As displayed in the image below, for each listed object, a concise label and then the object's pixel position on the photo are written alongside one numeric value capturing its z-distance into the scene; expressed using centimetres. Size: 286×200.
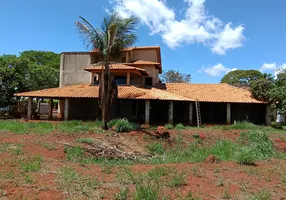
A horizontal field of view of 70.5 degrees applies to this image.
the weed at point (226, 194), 453
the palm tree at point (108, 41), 1263
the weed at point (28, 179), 475
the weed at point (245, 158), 683
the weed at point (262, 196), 447
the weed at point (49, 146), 843
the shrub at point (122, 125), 1262
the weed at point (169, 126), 1452
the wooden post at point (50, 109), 1889
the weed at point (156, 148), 1111
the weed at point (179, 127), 1463
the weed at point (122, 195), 423
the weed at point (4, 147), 742
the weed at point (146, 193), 415
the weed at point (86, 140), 964
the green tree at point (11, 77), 2057
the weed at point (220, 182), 509
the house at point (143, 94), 1690
